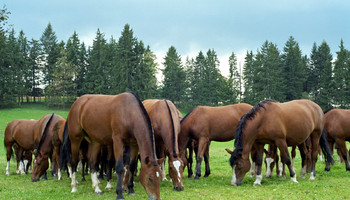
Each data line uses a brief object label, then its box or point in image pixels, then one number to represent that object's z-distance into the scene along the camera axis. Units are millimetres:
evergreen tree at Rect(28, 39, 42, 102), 69750
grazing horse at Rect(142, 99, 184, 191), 8312
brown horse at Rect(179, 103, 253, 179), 11039
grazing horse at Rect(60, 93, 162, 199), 7024
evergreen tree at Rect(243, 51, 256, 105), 66825
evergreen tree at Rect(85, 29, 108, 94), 63275
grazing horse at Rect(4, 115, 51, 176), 12759
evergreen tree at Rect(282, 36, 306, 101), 65262
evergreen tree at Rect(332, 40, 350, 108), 56594
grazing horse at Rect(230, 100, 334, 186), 9266
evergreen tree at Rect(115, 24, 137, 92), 58438
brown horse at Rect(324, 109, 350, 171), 12109
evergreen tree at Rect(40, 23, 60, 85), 69631
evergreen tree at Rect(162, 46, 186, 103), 74188
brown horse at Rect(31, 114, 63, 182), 11141
